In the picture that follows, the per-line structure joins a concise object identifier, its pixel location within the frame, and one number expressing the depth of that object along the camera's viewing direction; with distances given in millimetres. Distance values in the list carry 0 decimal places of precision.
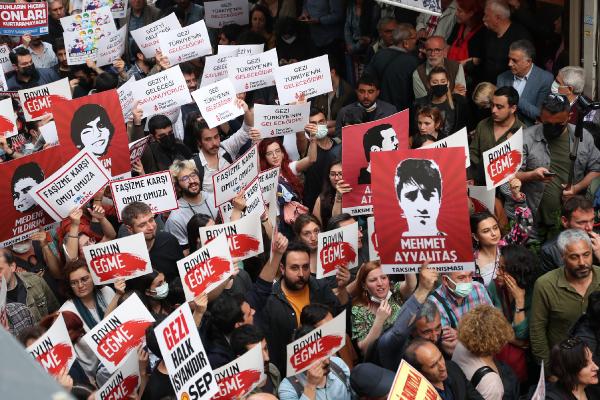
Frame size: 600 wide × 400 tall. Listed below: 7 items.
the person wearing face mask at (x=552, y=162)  7875
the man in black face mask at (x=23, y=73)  11703
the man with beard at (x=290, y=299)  5902
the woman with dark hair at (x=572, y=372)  4809
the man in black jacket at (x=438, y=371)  4691
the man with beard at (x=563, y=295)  5891
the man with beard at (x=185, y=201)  7793
